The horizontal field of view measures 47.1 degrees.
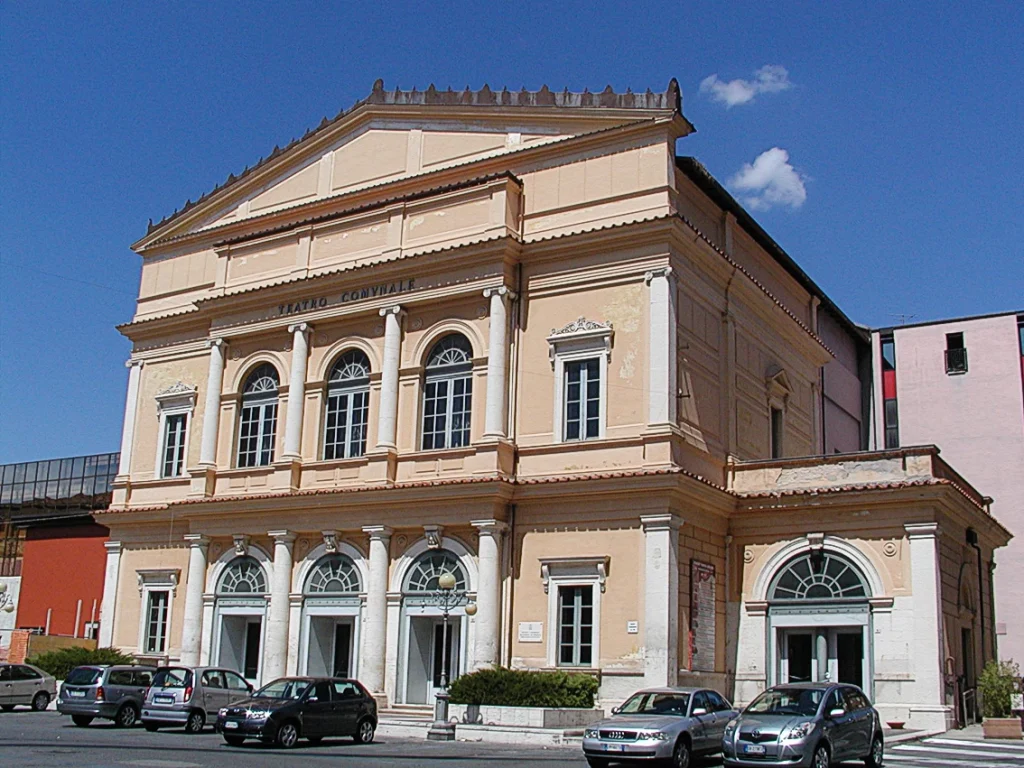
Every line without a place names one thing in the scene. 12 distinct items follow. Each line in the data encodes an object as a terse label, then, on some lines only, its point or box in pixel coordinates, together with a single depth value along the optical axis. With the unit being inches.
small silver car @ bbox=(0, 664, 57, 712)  1208.8
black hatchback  808.9
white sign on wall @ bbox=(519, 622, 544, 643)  1047.6
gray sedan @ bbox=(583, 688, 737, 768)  691.4
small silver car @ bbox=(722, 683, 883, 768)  660.7
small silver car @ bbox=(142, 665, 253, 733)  949.8
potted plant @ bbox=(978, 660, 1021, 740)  1021.2
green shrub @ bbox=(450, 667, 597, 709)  928.3
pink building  1764.3
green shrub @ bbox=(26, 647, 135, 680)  1245.1
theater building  1034.7
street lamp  901.2
